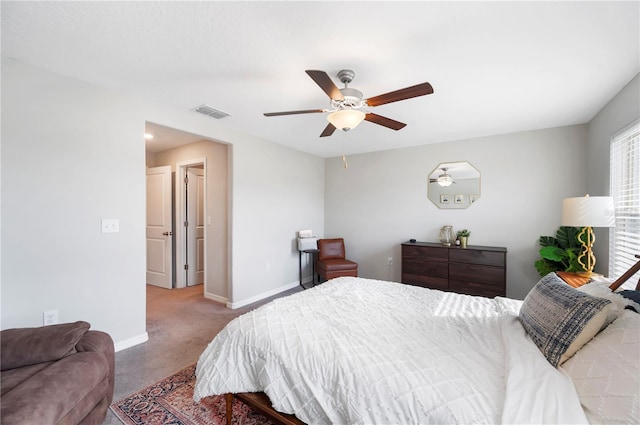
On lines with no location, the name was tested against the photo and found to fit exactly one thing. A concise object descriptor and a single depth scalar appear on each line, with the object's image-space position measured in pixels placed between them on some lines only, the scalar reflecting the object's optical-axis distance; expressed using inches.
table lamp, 86.0
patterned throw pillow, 43.3
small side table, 181.0
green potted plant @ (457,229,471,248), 149.9
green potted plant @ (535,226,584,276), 113.1
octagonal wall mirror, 155.7
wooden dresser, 136.6
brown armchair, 164.2
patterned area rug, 65.1
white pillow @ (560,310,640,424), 32.0
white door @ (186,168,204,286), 184.5
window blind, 85.4
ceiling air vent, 109.9
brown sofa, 45.6
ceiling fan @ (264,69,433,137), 68.8
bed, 35.9
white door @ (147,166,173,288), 177.5
